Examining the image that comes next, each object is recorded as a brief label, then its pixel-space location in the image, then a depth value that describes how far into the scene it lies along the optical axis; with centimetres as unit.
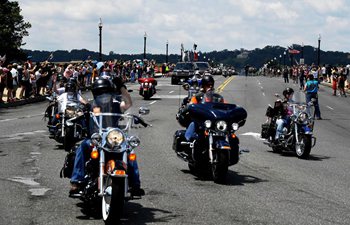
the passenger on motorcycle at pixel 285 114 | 1677
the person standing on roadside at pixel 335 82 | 5200
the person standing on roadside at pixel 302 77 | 5919
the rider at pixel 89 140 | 835
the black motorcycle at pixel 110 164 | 773
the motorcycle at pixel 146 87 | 3988
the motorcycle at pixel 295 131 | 1603
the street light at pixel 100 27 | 5786
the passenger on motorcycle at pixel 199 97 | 1225
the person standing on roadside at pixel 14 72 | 3441
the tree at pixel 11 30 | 6562
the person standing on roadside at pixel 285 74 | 7400
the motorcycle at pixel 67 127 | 1539
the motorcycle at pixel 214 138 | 1146
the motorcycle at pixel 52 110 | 1728
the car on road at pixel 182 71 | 5956
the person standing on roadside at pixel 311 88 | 2961
